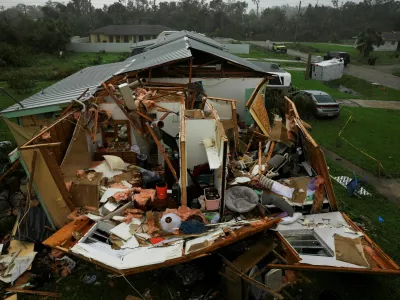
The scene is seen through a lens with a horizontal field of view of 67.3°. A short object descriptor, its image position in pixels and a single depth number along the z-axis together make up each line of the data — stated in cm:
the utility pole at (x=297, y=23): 6968
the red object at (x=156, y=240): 664
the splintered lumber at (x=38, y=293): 673
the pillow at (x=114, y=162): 962
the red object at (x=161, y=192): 808
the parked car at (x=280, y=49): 4788
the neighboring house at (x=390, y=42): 4720
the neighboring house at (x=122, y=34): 5834
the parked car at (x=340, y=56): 3653
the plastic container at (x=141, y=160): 1087
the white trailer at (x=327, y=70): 2930
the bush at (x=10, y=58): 3859
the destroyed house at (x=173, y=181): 638
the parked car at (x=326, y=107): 1734
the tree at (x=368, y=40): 3938
